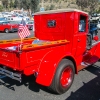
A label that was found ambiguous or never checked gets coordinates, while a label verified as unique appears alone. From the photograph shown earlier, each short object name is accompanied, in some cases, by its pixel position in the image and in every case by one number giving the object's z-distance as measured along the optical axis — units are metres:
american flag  3.25
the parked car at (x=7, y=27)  14.16
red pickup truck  2.63
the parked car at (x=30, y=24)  16.53
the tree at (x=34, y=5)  32.35
